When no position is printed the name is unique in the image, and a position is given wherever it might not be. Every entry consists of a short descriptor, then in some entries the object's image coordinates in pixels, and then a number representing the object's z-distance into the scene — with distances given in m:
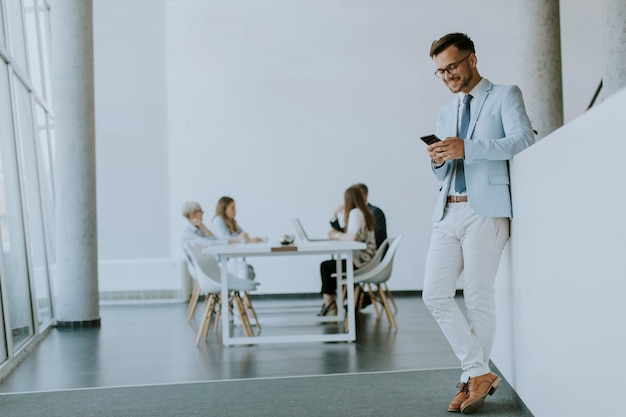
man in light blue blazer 4.10
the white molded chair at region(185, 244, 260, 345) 7.72
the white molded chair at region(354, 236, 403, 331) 8.54
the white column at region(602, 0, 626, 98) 6.25
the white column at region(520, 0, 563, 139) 9.88
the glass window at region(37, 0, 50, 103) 10.87
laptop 9.89
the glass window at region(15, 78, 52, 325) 8.87
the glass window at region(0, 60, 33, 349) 7.24
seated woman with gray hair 9.85
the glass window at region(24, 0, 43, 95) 10.00
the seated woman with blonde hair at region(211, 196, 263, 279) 9.86
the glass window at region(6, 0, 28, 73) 8.95
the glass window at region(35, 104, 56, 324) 9.48
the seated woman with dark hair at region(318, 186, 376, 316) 8.88
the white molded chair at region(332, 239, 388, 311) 8.88
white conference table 7.28
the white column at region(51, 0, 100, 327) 9.36
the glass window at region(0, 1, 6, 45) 7.55
